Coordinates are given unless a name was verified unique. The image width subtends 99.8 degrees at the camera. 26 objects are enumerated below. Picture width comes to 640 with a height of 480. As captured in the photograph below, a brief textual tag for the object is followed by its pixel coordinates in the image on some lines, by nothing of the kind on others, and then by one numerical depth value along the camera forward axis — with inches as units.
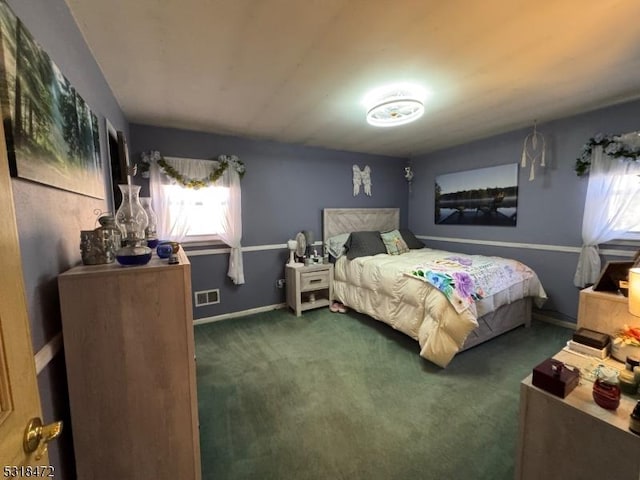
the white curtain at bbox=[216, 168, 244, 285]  132.9
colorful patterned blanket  93.0
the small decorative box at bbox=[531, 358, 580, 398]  40.5
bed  91.3
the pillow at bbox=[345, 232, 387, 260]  147.0
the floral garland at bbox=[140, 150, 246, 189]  116.6
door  20.1
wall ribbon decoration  124.7
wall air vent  131.6
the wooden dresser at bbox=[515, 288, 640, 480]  35.3
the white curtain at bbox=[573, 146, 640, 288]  102.6
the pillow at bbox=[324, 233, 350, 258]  156.7
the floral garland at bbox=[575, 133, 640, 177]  100.2
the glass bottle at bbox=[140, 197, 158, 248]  68.4
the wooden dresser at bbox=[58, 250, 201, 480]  39.1
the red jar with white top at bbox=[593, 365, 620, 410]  37.6
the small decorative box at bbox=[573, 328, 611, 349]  50.3
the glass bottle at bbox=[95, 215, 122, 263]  46.0
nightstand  139.6
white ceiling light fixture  85.7
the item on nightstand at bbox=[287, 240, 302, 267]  146.6
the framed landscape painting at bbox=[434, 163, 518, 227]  137.6
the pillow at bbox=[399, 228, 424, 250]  167.9
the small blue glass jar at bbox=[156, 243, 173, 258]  50.2
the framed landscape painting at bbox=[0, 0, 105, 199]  30.1
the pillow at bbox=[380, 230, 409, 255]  155.1
